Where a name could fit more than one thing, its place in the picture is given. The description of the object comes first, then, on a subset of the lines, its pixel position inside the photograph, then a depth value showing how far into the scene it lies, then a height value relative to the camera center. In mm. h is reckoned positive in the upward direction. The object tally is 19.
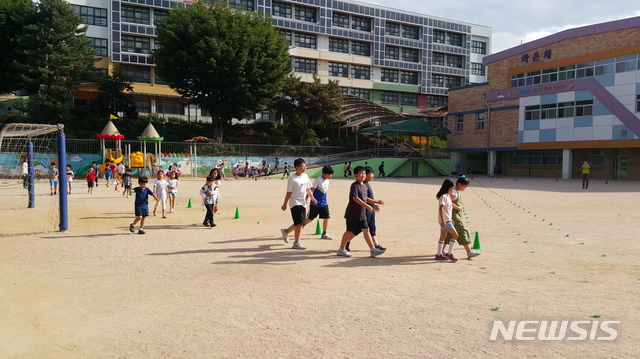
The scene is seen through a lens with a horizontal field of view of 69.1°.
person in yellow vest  26984 -680
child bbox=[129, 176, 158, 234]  10914 -1099
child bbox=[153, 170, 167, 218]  13841 -965
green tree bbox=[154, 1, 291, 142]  40094 +8605
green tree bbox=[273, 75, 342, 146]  47594 +5526
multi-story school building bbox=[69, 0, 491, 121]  49812 +14495
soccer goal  11500 -1708
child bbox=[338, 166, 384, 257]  8219 -963
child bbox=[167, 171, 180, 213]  15188 -958
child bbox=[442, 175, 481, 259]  8172 -1047
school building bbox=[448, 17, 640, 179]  34812 +4678
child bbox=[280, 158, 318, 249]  9133 -822
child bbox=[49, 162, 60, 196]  20188 -1014
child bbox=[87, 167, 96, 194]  22058 -1101
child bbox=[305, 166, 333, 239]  9930 -870
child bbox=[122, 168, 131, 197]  20977 -1217
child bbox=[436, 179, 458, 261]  7984 -928
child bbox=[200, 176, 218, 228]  12125 -1120
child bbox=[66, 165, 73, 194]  21761 -967
